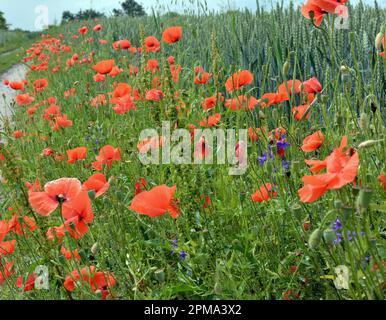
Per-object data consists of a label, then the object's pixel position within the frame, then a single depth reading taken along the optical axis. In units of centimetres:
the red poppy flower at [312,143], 128
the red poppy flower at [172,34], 200
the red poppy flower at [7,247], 142
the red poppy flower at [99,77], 247
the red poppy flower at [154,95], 160
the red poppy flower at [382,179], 121
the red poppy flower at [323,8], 129
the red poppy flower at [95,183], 130
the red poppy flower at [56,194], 122
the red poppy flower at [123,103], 183
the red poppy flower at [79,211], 123
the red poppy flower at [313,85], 146
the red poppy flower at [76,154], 157
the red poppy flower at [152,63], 216
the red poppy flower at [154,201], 120
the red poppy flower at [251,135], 156
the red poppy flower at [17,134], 228
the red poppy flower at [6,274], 139
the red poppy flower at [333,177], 100
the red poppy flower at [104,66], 226
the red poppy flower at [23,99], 252
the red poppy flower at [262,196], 138
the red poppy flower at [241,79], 157
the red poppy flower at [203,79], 191
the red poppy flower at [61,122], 218
